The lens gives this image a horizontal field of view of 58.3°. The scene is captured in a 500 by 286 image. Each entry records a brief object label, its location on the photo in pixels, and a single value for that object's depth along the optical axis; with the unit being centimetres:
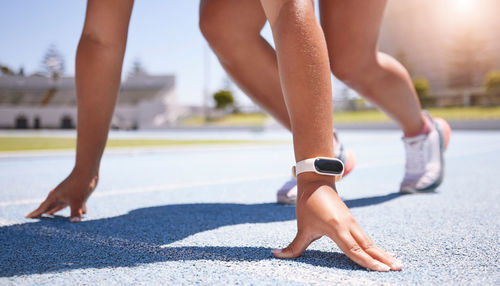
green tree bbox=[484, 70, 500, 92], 4128
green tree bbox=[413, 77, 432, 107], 4844
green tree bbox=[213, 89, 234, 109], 7100
